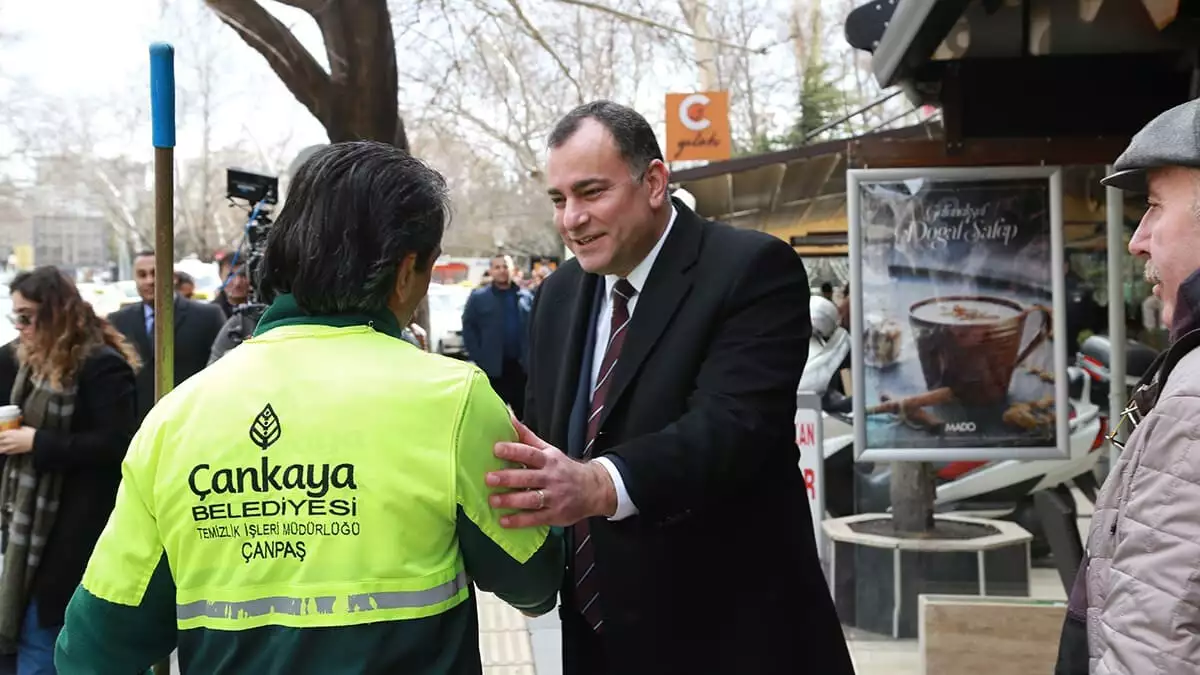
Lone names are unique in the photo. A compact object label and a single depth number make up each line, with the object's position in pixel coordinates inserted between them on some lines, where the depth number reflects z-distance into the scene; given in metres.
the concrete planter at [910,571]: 6.05
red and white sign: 6.23
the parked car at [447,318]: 25.40
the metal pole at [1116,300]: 5.86
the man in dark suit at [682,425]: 2.44
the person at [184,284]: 11.16
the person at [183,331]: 8.28
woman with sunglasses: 4.61
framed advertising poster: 5.73
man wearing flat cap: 1.71
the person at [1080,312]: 9.80
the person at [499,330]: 12.70
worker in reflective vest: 1.75
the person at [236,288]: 8.53
